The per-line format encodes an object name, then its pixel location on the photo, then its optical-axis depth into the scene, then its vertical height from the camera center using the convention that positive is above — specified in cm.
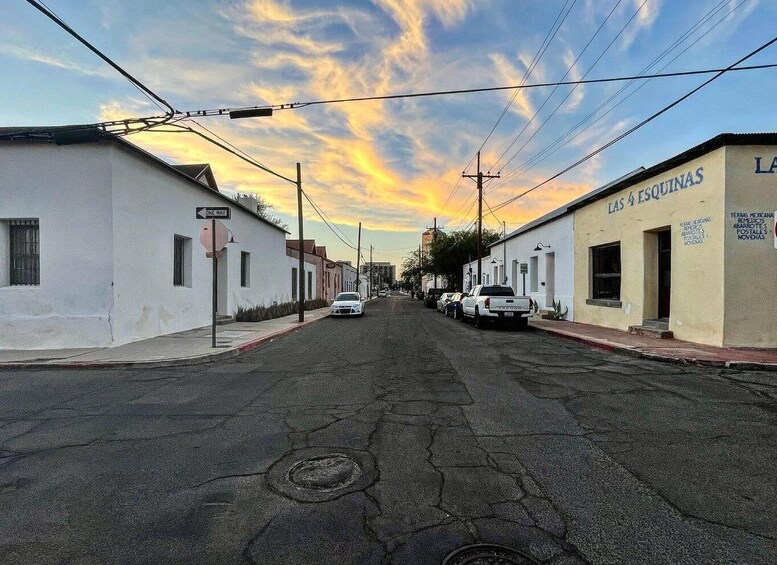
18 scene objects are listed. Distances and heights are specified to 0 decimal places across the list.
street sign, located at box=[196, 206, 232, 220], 1197 +168
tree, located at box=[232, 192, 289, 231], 3141 +517
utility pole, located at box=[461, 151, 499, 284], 3299 +659
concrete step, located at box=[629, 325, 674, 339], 1406 -158
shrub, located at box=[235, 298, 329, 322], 2222 -171
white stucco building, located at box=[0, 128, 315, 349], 1217 +93
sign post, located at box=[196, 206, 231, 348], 1195 +115
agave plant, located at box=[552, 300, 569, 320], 2298 -158
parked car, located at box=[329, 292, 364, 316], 2747 -160
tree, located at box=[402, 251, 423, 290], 8455 +243
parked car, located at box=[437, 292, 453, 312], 3200 -146
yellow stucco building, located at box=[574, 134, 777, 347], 1198 +105
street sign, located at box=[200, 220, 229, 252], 1201 +108
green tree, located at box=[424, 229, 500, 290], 5622 +336
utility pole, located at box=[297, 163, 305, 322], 2248 +63
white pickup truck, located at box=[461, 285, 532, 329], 1852 -109
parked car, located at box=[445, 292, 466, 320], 2486 -147
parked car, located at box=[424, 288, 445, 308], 4297 -157
